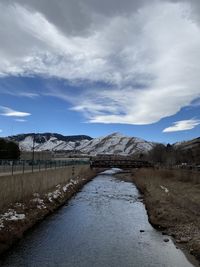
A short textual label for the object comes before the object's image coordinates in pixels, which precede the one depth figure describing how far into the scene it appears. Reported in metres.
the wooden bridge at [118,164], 71.59
